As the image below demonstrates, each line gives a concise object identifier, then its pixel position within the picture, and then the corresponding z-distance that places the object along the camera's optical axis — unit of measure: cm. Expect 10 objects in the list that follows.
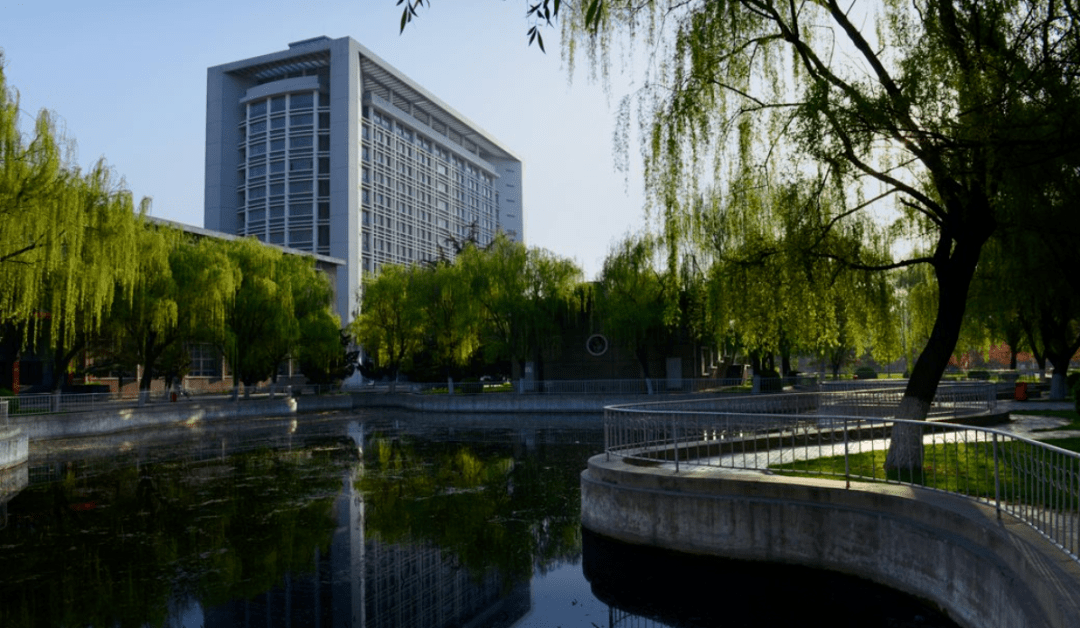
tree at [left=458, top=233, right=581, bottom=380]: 4409
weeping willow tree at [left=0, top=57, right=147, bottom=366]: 2127
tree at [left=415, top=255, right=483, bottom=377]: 4478
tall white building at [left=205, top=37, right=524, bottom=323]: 8394
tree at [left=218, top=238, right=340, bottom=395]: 4072
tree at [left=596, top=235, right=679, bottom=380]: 4038
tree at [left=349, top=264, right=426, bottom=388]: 4775
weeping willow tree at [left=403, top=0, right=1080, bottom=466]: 1026
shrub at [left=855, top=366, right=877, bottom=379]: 6631
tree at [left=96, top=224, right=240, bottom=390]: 3312
